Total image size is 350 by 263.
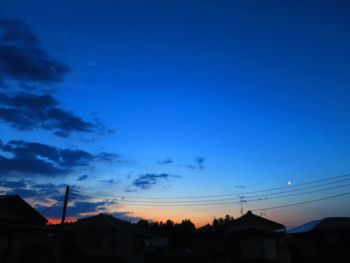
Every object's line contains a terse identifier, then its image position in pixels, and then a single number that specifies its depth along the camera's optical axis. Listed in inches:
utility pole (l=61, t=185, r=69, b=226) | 1053.4
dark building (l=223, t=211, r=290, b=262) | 1346.0
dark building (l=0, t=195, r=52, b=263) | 888.3
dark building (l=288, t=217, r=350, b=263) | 1521.9
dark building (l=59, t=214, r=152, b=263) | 1416.1
